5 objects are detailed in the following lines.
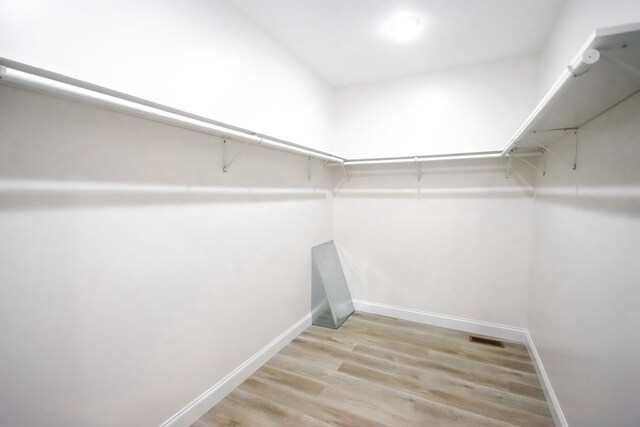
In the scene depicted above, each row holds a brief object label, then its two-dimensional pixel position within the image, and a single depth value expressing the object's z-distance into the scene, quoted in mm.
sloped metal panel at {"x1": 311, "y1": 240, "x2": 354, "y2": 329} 3002
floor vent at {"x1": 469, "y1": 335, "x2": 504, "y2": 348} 2623
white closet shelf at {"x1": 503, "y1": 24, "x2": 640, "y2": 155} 711
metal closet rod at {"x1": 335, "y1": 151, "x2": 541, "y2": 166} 2391
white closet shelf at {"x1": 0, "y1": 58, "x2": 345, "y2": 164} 854
